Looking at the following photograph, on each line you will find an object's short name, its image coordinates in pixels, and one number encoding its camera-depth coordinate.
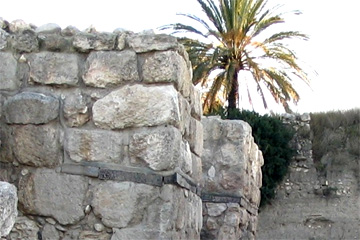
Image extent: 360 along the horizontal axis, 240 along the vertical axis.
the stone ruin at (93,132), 3.50
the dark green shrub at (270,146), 16.09
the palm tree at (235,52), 15.65
